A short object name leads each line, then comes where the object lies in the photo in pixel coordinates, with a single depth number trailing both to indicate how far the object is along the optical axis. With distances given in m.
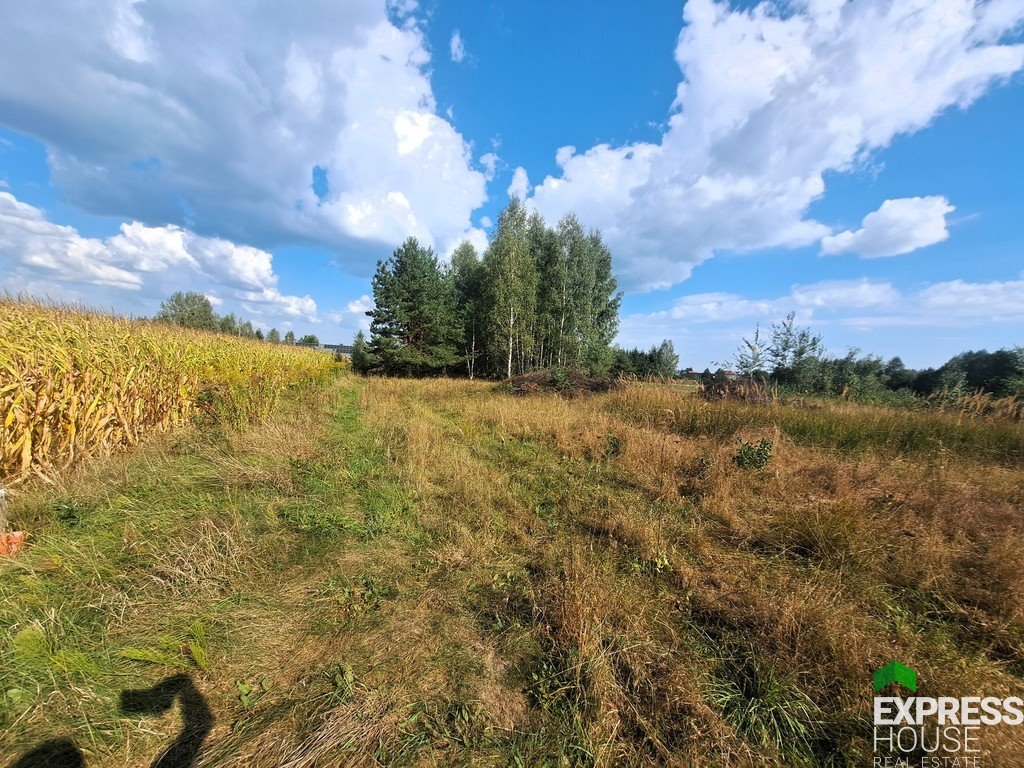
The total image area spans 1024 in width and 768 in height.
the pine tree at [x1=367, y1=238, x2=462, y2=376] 23.94
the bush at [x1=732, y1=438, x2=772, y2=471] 4.88
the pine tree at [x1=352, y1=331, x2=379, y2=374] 25.45
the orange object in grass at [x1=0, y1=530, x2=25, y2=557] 2.55
